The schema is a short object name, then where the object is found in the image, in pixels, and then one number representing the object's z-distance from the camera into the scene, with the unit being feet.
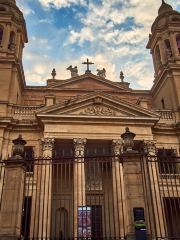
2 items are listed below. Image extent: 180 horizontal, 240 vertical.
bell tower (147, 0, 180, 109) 80.64
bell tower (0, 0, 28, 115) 73.73
